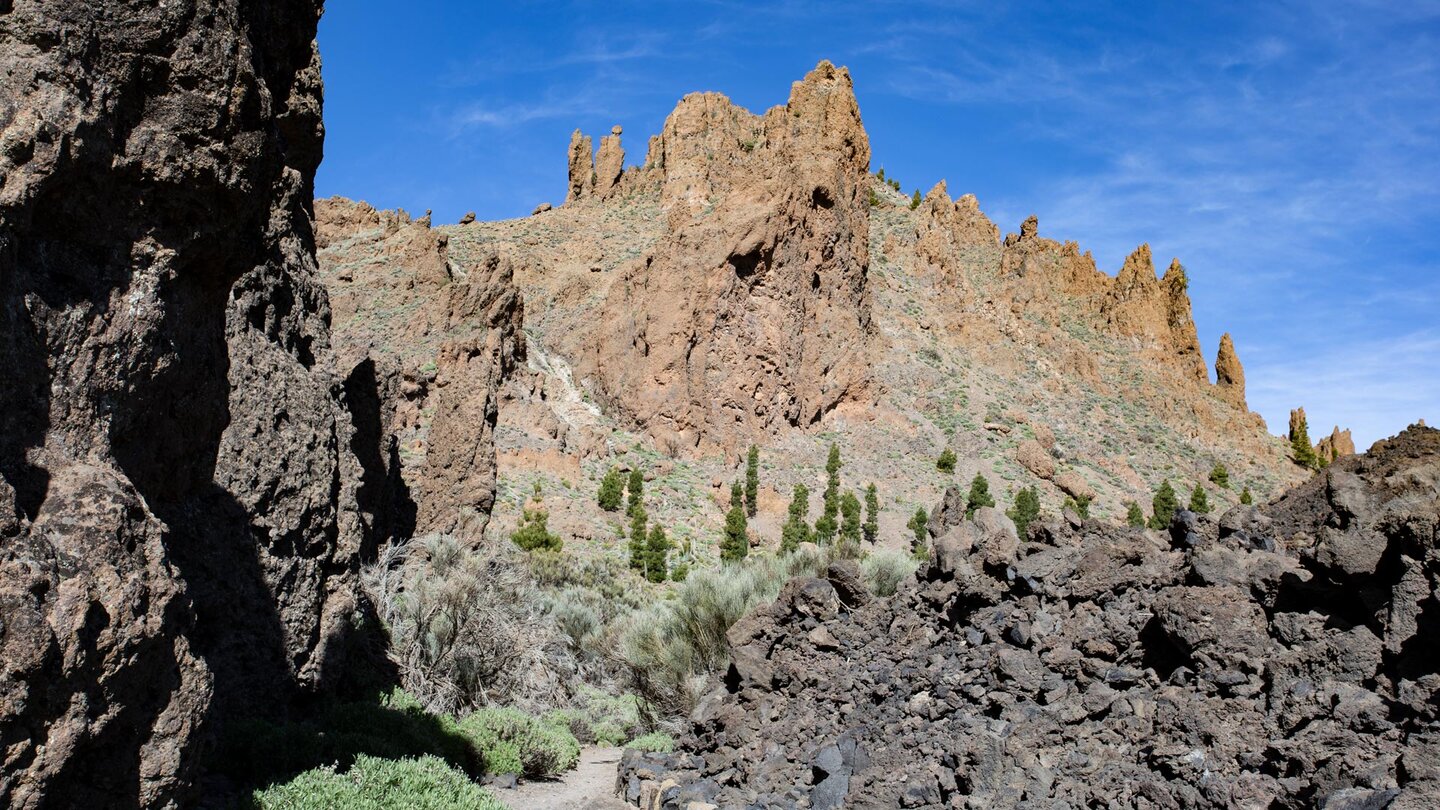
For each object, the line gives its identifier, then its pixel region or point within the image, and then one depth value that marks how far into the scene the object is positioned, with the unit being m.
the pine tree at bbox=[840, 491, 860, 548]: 33.62
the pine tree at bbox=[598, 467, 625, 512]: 32.12
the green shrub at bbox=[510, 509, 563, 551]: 25.17
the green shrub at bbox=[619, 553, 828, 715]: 13.64
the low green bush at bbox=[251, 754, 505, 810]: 5.62
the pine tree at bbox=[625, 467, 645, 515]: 32.20
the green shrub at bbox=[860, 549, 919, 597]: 14.27
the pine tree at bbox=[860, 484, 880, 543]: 35.28
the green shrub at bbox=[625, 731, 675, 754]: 11.55
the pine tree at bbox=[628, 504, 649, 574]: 28.39
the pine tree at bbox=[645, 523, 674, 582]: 27.42
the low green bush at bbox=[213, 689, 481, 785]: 5.93
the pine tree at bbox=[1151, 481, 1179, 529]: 39.88
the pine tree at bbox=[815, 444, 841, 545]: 33.41
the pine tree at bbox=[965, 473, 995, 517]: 35.31
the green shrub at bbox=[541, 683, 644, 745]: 13.18
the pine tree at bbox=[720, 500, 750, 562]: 30.81
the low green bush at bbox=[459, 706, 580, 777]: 10.08
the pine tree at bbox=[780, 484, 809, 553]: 32.02
